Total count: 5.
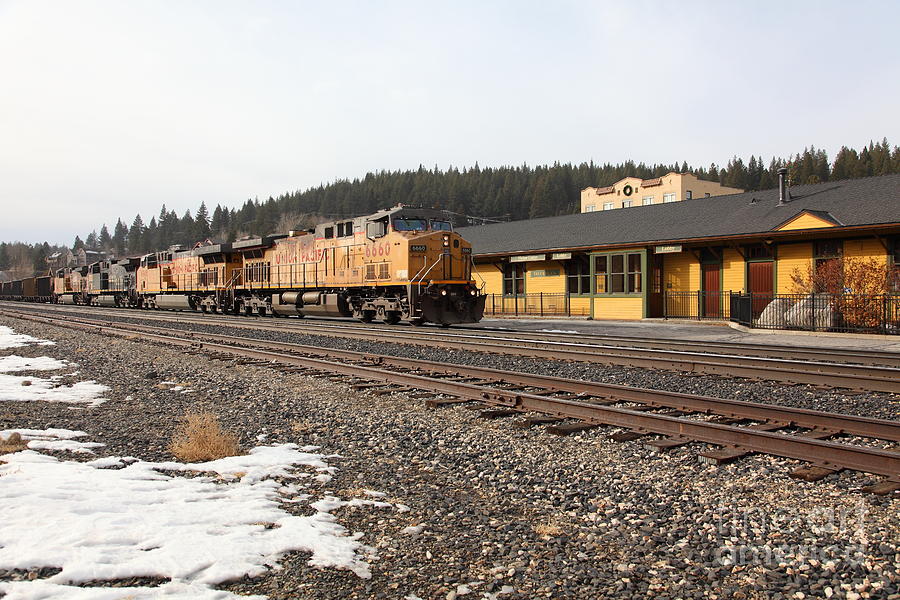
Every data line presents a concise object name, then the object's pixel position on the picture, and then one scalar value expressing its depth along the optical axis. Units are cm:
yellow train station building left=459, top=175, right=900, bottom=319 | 2109
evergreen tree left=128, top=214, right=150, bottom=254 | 16600
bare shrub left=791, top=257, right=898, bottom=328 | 1798
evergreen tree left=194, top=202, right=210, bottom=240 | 14268
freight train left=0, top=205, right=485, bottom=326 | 1934
